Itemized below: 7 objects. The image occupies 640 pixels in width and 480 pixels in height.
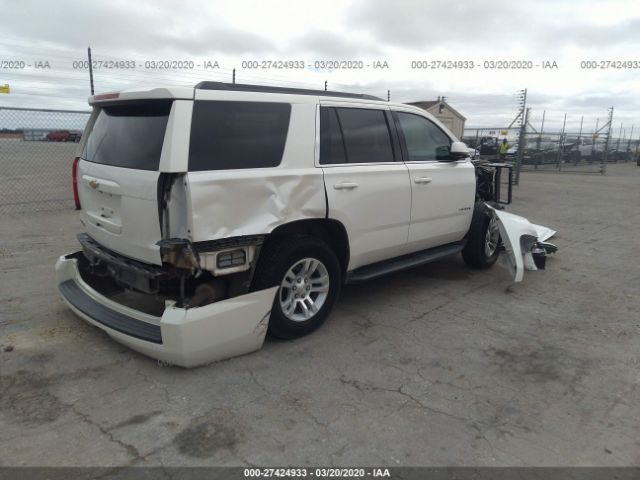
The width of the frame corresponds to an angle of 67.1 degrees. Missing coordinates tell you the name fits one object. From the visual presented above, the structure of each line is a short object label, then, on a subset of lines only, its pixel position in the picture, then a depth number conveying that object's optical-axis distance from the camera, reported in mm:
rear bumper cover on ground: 3207
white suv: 3176
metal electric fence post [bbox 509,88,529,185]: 16083
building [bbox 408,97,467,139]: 30562
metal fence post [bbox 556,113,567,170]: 22822
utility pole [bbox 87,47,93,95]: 10154
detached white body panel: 5250
